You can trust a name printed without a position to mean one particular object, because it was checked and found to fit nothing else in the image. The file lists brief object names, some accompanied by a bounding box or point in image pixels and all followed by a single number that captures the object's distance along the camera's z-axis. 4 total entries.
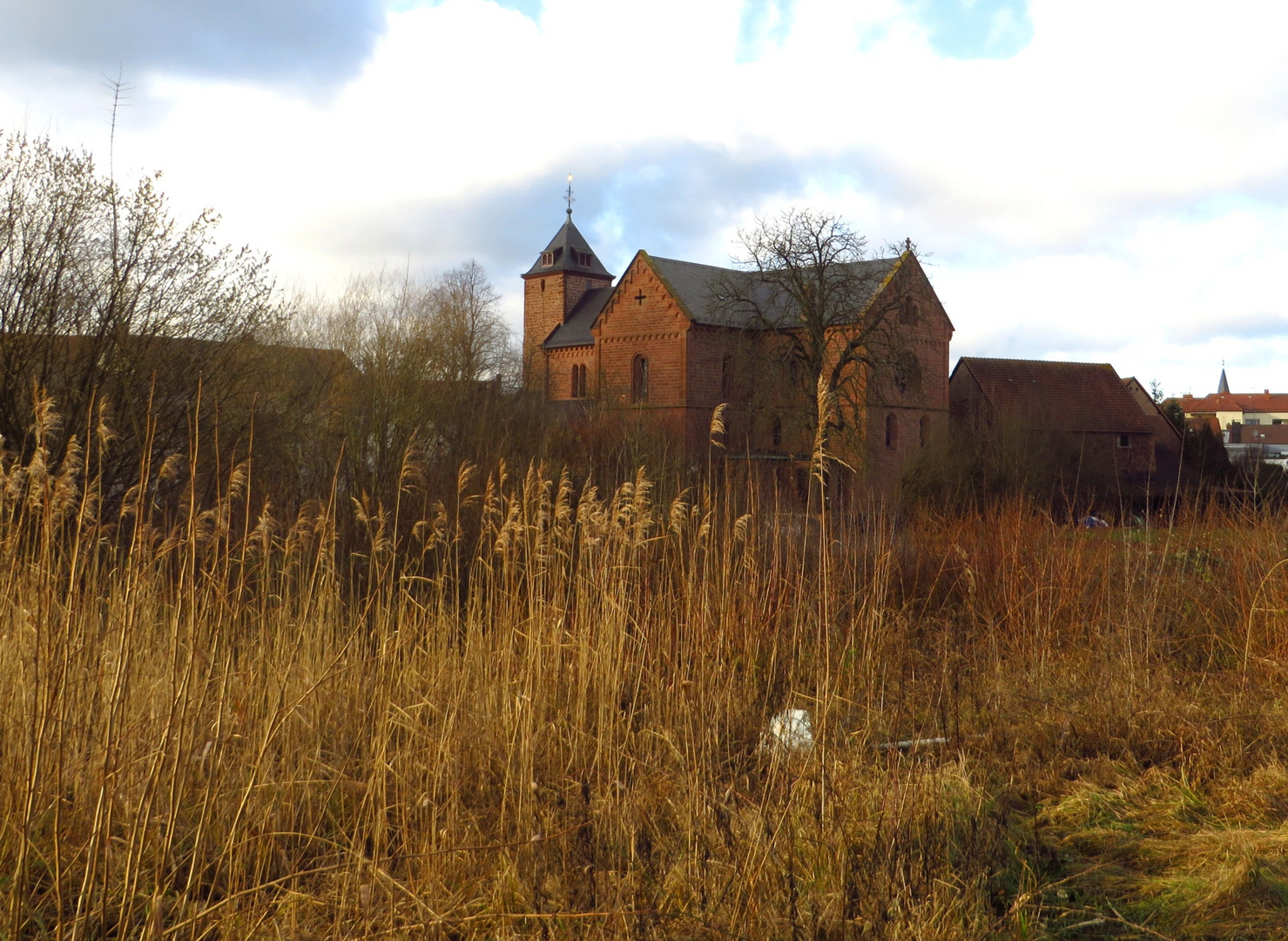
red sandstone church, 31.84
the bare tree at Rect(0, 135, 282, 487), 9.85
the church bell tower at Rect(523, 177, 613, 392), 55.84
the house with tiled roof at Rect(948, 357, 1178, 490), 43.41
